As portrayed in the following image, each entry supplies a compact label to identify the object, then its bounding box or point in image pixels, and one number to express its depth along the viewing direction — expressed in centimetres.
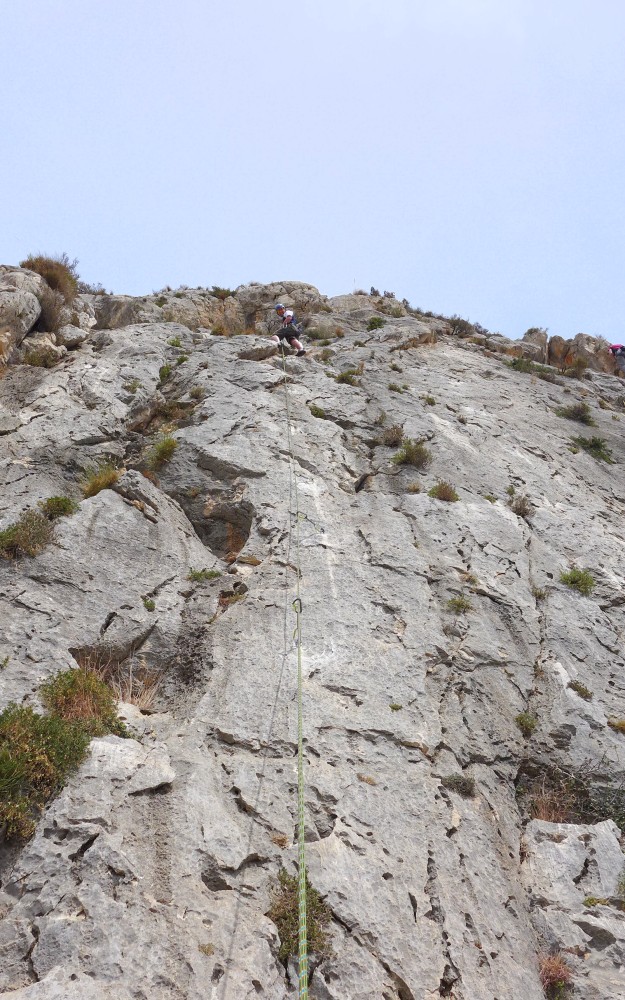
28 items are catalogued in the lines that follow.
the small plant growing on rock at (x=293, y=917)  616
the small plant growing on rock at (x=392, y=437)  1516
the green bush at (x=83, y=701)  766
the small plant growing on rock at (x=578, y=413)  1975
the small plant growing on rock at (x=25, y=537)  952
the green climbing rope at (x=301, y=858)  530
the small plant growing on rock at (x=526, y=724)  952
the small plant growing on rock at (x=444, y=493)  1348
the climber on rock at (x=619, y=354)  2775
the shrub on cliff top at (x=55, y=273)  1803
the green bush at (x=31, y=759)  636
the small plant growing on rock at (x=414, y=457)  1442
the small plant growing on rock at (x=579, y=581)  1211
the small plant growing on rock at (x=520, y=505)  1380
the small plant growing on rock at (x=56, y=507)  1055
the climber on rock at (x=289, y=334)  1953
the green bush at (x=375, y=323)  2353
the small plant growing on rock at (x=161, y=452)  1323
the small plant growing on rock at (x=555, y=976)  697
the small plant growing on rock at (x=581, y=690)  1010
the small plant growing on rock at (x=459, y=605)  1085
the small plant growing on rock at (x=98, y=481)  1152
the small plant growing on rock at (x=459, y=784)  829
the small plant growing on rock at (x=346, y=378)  1795
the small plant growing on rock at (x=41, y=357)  1530
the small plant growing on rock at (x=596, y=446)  1795
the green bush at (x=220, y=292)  2640
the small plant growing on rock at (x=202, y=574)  1059
